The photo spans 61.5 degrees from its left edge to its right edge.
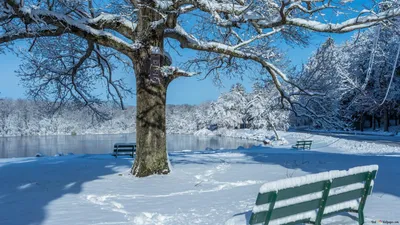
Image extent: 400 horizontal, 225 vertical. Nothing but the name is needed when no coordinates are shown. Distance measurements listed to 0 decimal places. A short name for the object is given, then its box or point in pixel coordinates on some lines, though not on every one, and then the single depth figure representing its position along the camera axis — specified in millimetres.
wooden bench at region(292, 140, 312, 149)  22094
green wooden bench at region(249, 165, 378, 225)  3264
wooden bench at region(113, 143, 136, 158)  15633
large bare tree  7457
